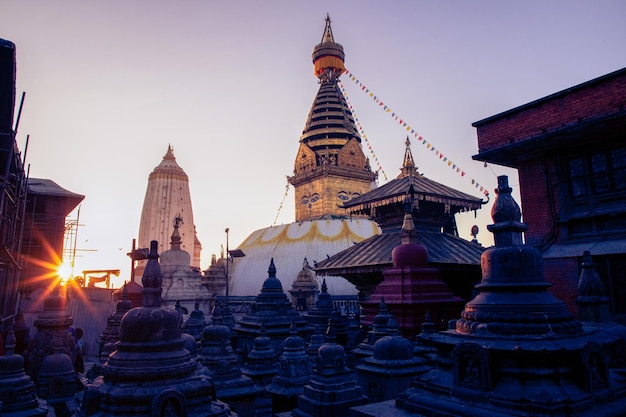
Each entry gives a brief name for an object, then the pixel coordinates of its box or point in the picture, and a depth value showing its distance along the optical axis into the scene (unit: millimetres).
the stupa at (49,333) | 10508
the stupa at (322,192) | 35844
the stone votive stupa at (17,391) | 5546
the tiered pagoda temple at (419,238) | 15984
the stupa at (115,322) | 11078
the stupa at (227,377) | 7395
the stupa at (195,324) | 13804
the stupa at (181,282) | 27109
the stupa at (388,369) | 7328
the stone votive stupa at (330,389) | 6652
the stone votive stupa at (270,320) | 13000
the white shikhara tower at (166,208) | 42156
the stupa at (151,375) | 4402
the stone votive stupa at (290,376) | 8156
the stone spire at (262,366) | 9469
